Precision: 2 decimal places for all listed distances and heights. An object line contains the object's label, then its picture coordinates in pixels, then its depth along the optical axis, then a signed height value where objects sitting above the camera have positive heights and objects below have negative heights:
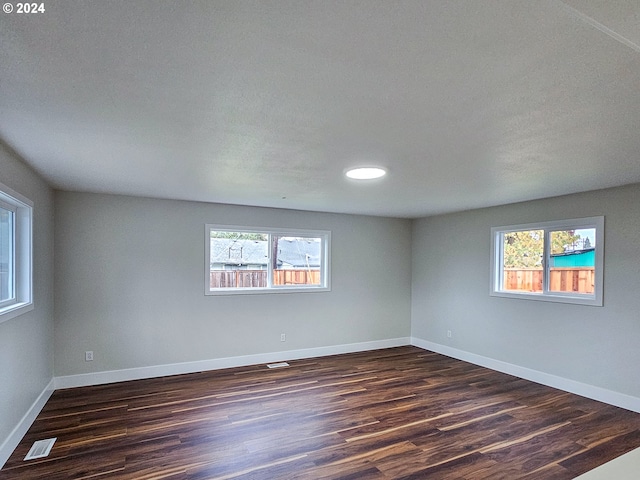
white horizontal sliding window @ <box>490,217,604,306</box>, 4.12 -0.33
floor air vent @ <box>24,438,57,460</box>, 2.78 -1.70
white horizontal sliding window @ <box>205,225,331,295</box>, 5.18 -0.41
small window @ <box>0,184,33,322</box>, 2.88 -0.20
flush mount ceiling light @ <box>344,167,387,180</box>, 3.16 +0.53
